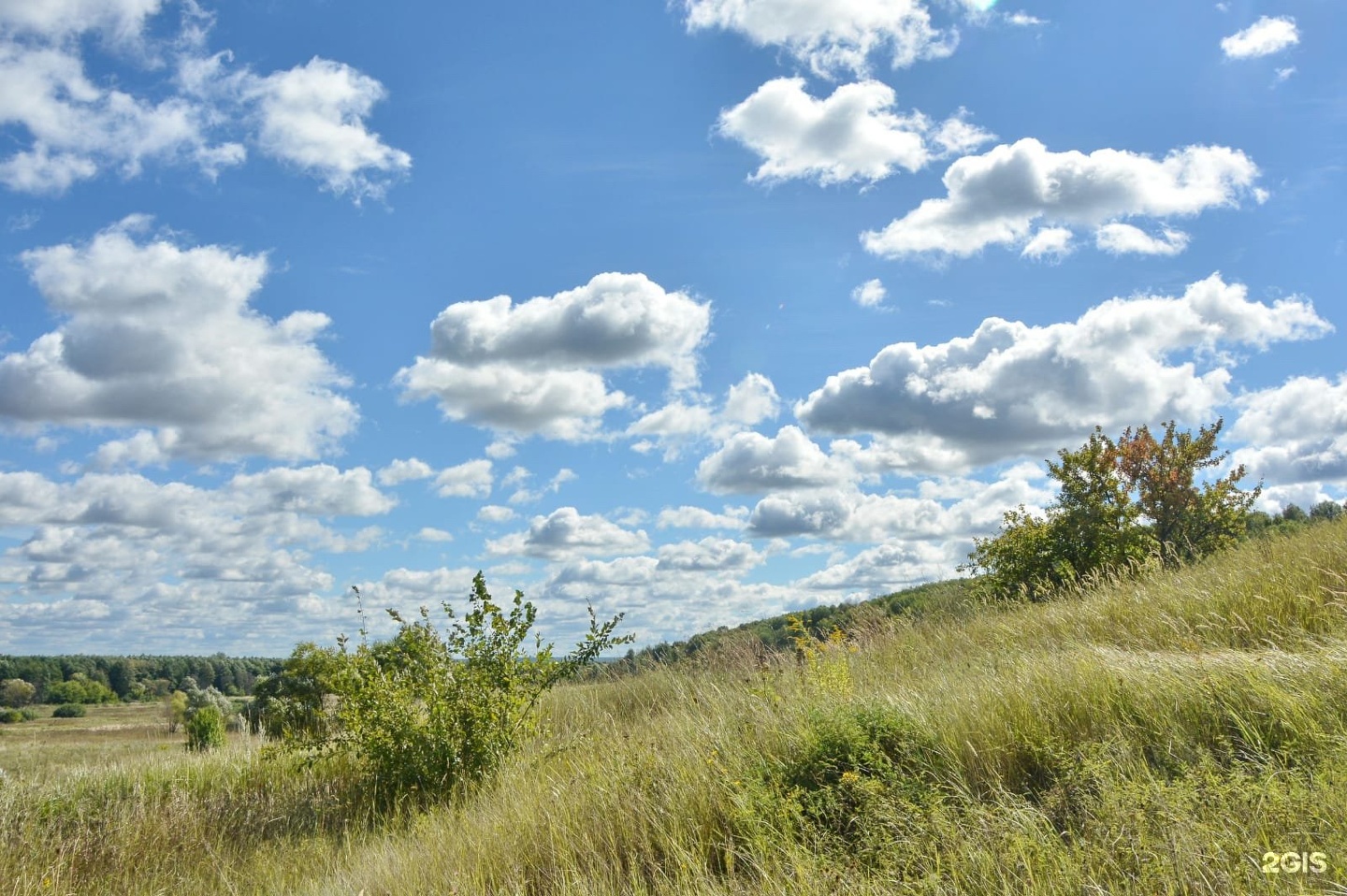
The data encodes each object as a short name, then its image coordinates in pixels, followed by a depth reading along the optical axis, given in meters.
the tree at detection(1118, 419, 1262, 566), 30.38
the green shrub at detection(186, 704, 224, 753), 28.40
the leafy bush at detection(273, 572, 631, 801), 12.20
